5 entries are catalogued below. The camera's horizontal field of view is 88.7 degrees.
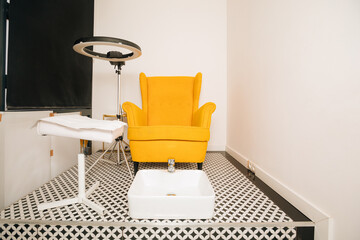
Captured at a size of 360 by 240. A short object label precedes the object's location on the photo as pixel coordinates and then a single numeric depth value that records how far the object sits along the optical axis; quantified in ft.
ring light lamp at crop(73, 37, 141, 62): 4.61
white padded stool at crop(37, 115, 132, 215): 3.49
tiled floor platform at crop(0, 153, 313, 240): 3.01
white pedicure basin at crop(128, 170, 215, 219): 3.18
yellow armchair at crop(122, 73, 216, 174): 5.15
